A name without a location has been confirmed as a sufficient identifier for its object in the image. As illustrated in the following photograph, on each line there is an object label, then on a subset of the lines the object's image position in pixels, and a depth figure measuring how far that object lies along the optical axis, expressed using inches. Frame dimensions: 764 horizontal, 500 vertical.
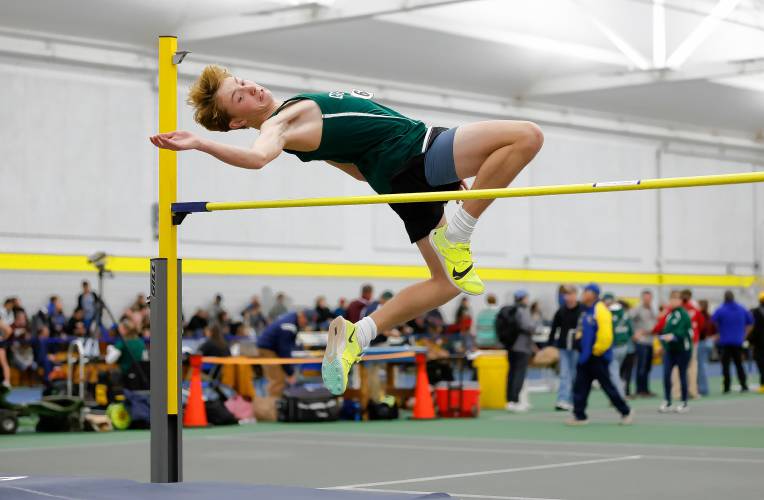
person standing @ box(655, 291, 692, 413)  693.3
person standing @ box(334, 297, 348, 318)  1048.2
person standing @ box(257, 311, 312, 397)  667.4
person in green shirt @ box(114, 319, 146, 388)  634.2
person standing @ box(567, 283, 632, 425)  597.0
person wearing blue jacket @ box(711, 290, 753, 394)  885.2
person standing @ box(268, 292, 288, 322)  1045.8
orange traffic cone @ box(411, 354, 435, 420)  684.1
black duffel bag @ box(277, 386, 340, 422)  663.1
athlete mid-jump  226.4
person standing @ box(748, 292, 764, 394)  895.1
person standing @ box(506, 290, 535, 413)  724.7
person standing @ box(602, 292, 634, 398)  716.0
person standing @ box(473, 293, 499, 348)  853.2
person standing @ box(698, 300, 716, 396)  870.4
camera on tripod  637.9
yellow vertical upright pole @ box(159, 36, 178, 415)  259.9
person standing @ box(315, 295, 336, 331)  1028.5
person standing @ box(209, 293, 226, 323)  991.9
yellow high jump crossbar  194.4
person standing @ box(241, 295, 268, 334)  1016.9
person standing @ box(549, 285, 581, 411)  705.0
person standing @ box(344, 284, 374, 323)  775.1
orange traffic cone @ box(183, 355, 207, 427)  617.0
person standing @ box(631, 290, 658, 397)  849.5
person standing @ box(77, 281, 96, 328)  922.1
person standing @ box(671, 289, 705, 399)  841.5
